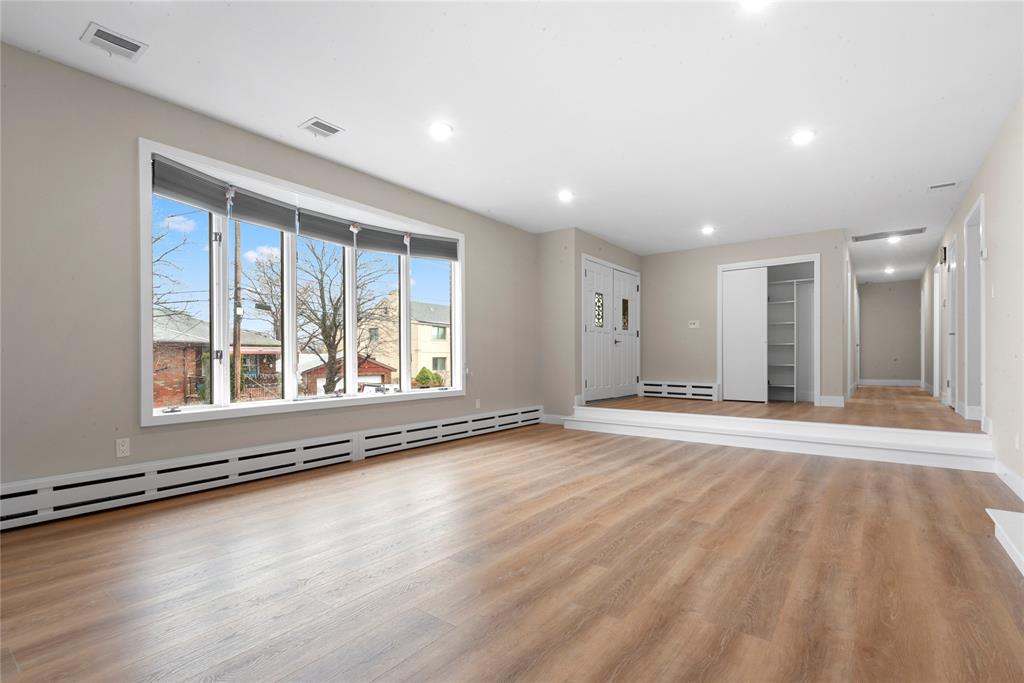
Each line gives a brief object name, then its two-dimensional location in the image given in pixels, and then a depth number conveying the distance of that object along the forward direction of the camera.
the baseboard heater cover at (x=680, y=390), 7.88
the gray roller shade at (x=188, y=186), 3.43
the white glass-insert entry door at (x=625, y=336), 7.88
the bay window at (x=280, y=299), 3.56
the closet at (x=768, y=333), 7.46
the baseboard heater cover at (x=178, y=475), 2.81
